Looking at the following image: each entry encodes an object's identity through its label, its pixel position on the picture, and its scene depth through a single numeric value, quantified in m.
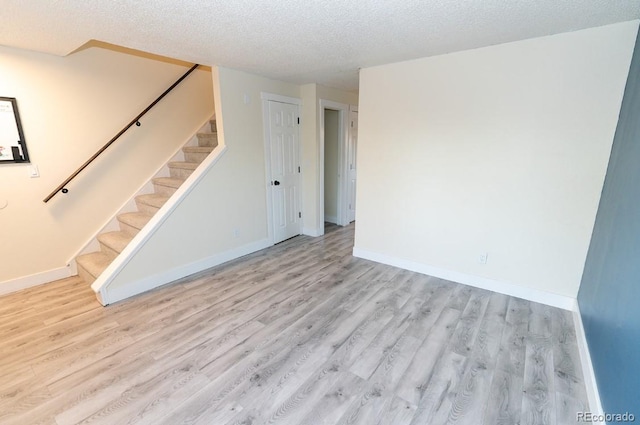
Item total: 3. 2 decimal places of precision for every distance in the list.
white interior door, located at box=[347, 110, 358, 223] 5.21
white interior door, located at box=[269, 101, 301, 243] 4.19
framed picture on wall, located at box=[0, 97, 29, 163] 2.75
